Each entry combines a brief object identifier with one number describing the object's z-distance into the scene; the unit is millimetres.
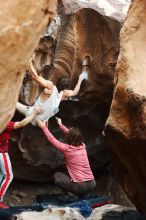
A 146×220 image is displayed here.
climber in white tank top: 10451
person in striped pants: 9928
